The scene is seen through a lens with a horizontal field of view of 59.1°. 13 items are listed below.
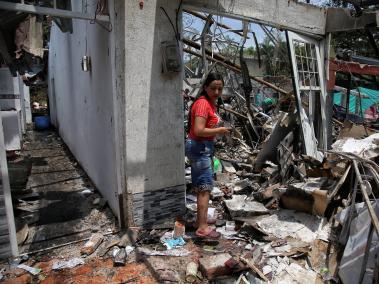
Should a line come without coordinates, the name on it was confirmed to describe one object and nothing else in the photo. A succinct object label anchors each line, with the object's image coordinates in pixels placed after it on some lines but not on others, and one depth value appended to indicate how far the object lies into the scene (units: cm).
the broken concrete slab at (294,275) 331
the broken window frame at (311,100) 600
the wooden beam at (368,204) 249
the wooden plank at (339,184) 413
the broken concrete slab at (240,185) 573
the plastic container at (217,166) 683
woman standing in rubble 382
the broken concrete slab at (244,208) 455
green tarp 1479
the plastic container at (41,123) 1504
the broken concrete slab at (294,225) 408
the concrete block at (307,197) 424
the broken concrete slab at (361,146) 473
